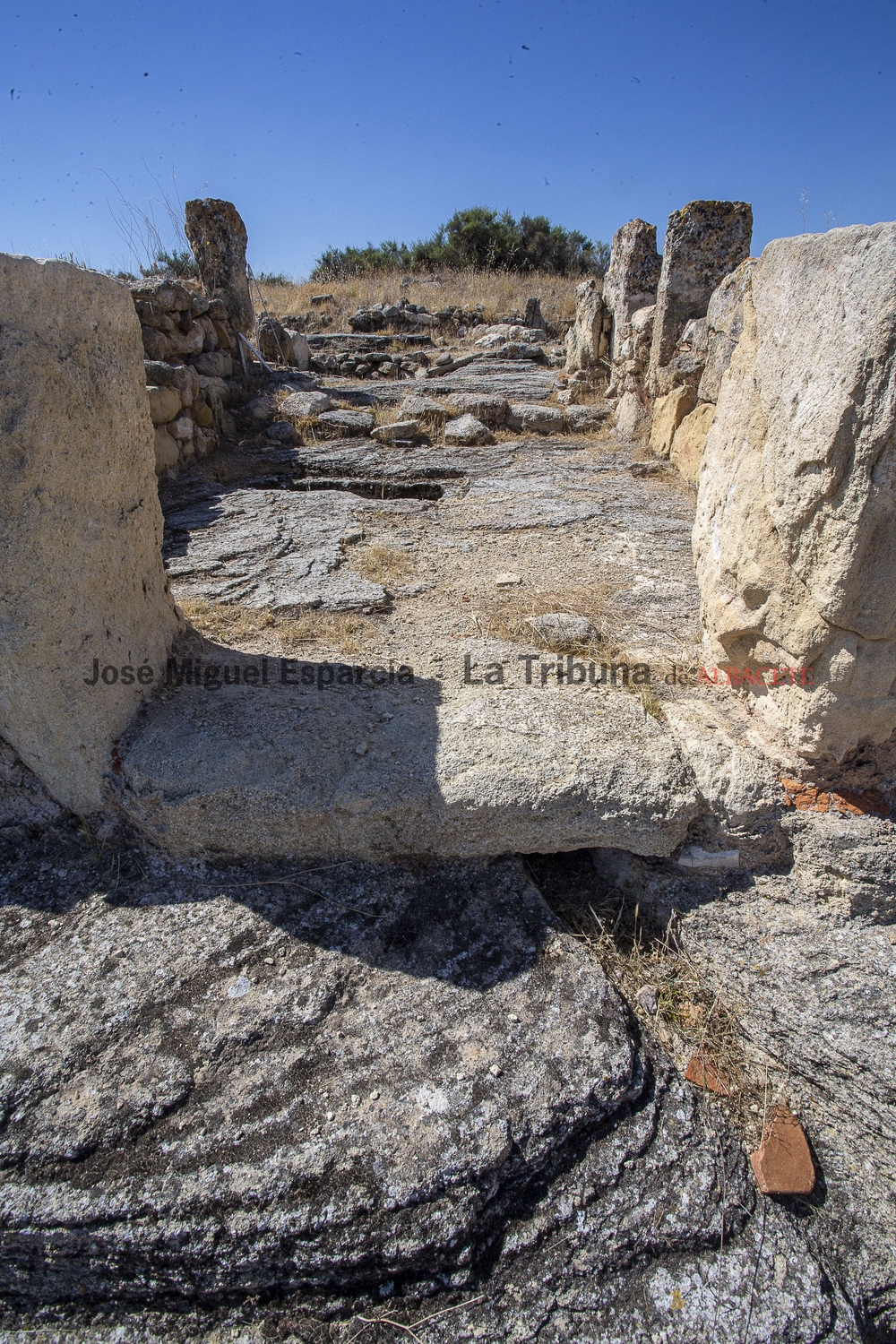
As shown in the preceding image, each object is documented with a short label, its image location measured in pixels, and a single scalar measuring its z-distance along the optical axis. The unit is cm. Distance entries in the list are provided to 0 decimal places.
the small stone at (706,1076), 169
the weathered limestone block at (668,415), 460
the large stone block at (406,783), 179
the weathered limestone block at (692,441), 430
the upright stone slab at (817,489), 146
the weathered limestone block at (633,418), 527
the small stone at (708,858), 189
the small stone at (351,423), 554
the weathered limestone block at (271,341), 742
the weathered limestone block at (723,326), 381
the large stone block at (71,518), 163
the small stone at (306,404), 583
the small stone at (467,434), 539
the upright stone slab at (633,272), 577
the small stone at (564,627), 255
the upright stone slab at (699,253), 465
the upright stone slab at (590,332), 650
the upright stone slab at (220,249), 637
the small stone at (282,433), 547
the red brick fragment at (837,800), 181
